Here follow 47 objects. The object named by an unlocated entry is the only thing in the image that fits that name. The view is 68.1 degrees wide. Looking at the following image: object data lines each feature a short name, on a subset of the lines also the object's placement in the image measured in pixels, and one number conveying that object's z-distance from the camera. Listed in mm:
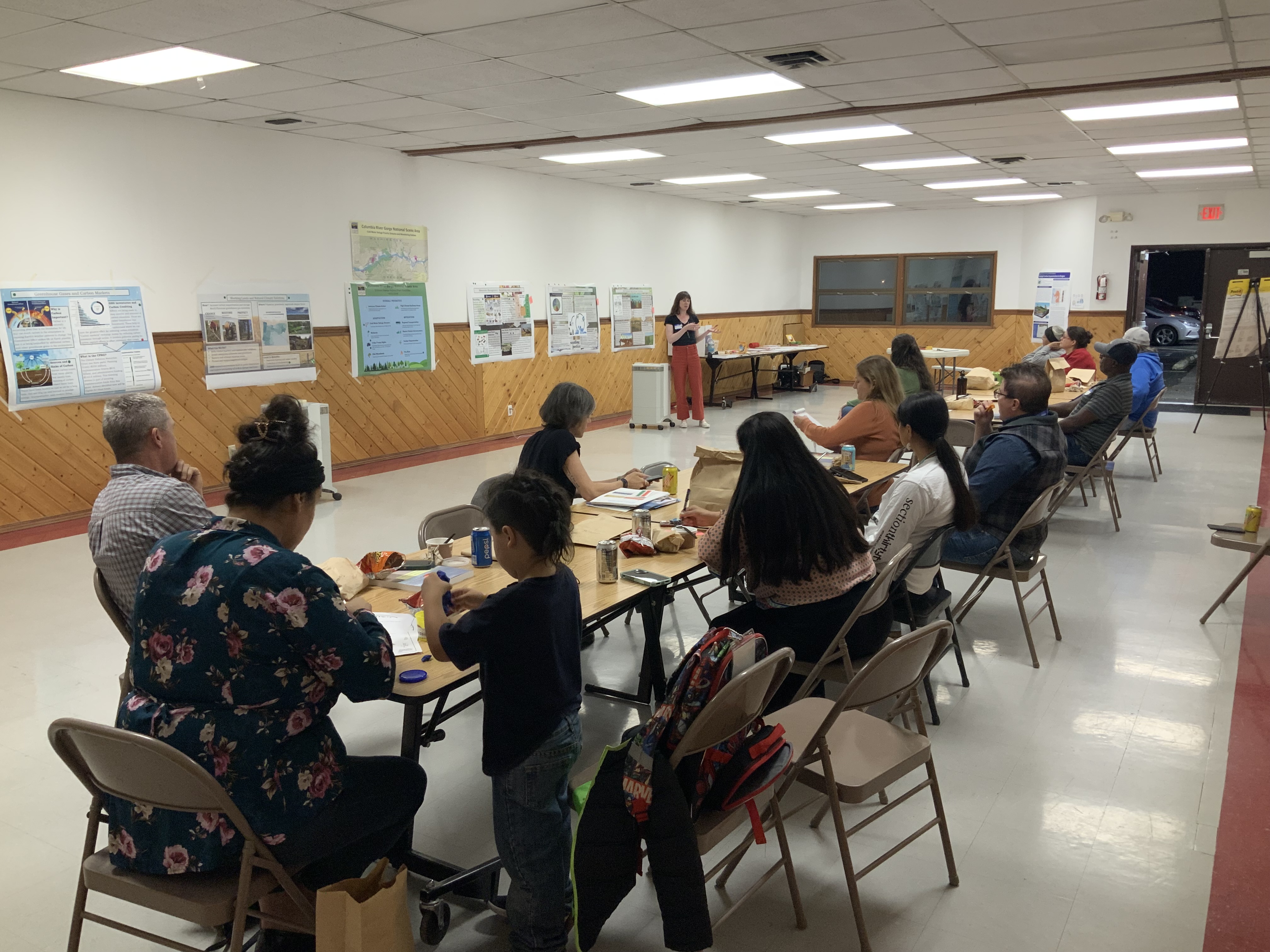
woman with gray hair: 4043
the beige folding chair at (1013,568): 4062
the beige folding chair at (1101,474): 6039
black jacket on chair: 2062
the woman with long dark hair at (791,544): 2953
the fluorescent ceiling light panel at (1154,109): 6664
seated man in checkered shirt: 2648
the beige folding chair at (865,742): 2348
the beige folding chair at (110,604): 2709
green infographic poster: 8727
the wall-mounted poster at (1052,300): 13922
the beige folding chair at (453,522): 3703
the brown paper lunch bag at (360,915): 1900
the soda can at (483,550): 3195
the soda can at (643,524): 3502
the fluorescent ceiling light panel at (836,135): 7730
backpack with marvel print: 2080
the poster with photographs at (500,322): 9969
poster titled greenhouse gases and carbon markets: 6328
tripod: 11242
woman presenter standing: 11680
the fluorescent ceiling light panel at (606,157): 8898
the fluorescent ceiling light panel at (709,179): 10672
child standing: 2104
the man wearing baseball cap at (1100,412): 6453
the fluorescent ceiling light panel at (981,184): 11508
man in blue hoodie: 7746
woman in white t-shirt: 3502
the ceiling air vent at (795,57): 5160
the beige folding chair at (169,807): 1774
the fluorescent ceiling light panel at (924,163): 9492
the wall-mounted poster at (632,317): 12070
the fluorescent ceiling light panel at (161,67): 5336
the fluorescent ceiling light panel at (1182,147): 8445
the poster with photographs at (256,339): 7531
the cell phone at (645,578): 3004
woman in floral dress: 1830
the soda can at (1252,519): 4512
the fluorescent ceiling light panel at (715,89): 5938
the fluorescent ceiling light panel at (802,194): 12258
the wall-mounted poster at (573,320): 11023
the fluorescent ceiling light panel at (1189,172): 10320
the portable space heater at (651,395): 11172
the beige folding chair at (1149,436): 7632
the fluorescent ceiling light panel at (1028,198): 13156
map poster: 8641
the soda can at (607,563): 3051
